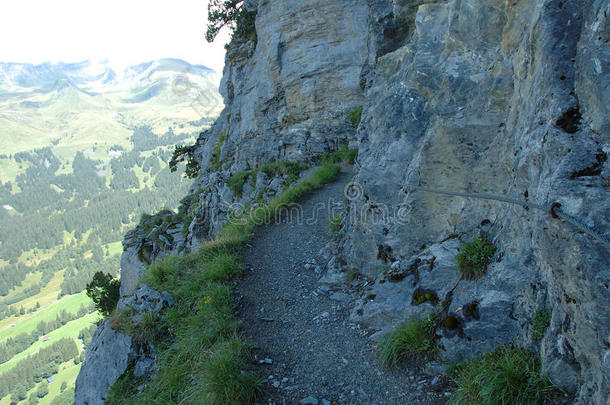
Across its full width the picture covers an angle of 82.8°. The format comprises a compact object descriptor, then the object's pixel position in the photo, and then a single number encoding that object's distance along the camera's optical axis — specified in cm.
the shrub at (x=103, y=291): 2161
